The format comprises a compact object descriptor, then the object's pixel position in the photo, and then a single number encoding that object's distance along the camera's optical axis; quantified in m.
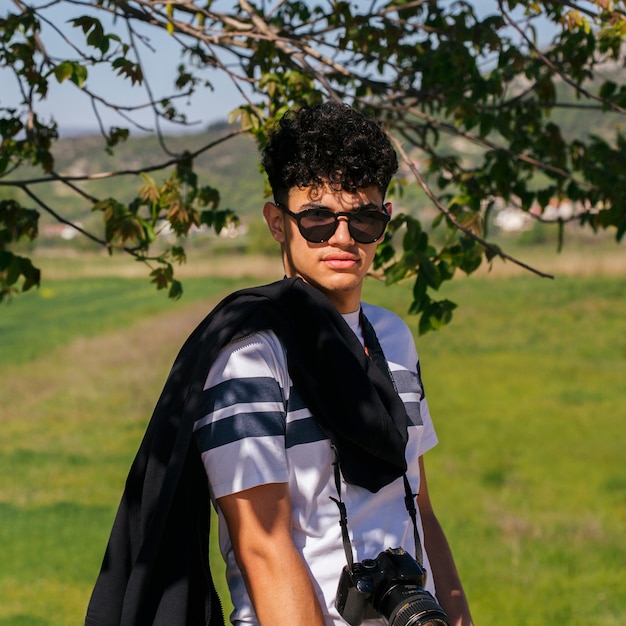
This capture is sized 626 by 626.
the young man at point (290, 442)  2.05
